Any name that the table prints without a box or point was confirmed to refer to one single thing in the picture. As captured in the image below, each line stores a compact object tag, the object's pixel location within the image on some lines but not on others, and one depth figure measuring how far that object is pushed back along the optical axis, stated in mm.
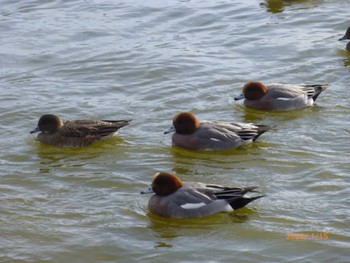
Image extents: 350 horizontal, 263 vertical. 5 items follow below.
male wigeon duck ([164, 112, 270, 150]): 11883
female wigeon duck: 12266
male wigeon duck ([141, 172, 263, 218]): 9641
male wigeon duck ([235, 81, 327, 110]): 13328
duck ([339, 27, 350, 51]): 16422
